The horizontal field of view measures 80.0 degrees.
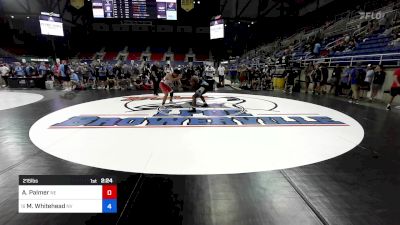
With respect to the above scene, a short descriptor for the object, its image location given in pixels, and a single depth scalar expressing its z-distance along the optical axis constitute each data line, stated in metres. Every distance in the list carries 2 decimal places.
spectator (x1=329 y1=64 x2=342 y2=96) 10.77
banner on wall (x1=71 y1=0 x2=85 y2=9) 17.28
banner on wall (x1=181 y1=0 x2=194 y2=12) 16.23
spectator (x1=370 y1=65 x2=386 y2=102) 8.88
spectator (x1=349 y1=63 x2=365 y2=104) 9.13
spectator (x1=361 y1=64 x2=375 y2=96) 9.05
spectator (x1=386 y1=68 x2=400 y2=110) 7.42
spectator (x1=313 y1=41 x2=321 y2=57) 14.45
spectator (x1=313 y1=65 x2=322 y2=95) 11.38
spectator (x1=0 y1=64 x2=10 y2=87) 15.77
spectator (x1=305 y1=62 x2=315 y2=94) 11.88
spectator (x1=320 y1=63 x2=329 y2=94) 11.29
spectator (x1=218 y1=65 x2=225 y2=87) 15.91
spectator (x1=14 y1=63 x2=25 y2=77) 16.07
